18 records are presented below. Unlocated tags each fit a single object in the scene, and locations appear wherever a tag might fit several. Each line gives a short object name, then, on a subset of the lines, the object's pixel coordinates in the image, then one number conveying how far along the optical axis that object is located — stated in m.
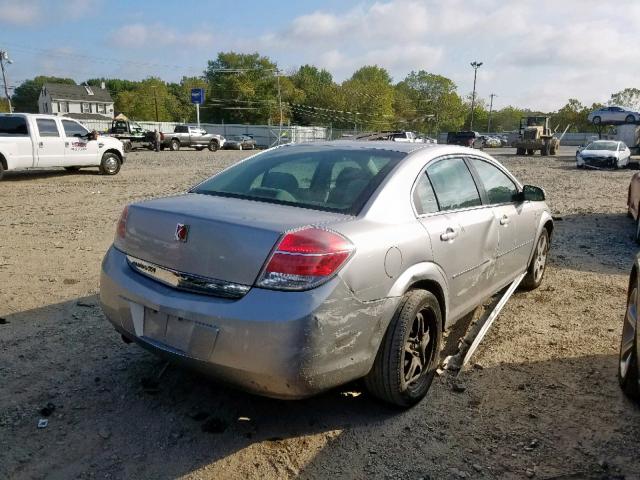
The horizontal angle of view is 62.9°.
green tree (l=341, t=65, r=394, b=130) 84.31
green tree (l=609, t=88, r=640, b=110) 92.50
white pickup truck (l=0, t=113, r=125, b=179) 13.55
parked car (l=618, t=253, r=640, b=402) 3.07
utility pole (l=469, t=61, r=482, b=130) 81.00
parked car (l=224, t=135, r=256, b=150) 44.28
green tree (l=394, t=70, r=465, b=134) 101.75
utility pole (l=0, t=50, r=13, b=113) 56.52
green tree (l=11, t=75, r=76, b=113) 102.56
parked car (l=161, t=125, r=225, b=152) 36.03
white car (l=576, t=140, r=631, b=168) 24.36
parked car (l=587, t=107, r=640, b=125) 38.87
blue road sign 52.69
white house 80.19
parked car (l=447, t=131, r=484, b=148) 42.92
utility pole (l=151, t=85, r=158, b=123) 84.75
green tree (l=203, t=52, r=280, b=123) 85.50
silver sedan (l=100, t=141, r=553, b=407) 2.50
